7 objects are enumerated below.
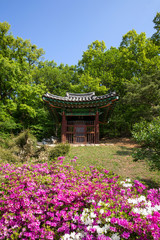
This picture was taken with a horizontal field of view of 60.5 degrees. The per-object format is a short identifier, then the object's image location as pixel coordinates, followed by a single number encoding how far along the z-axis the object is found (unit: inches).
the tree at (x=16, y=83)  528.7
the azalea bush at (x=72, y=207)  75.7
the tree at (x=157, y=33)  840.4
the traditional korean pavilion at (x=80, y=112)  456.2
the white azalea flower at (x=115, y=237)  71.9
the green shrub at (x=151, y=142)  182.5
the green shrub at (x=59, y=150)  291.0
